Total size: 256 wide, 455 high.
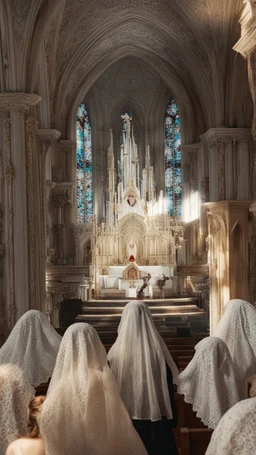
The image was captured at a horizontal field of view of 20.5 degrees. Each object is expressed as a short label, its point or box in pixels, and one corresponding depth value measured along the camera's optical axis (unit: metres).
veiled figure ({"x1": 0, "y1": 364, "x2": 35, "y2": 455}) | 3.41
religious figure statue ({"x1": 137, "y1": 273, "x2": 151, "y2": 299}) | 22.39
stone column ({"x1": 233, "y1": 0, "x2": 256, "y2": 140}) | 9.16
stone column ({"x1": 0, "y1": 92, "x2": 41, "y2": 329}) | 14.03
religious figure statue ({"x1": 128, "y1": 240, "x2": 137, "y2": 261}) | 26.98
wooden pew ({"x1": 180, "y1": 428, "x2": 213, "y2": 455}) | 4.56
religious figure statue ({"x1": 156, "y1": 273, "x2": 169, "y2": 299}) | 24.36
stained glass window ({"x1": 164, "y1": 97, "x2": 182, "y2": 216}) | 30.19
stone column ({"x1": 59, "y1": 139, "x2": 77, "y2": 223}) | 27.07
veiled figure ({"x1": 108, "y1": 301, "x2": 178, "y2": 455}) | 5.08
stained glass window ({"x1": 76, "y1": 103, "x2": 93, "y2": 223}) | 30.17
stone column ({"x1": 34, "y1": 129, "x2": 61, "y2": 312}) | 15.84
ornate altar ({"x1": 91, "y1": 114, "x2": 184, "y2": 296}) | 26.78
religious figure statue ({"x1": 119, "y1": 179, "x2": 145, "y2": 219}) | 27.27
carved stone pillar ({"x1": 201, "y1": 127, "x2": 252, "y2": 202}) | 21.28
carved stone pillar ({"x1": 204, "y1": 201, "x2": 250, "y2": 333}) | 14.72
